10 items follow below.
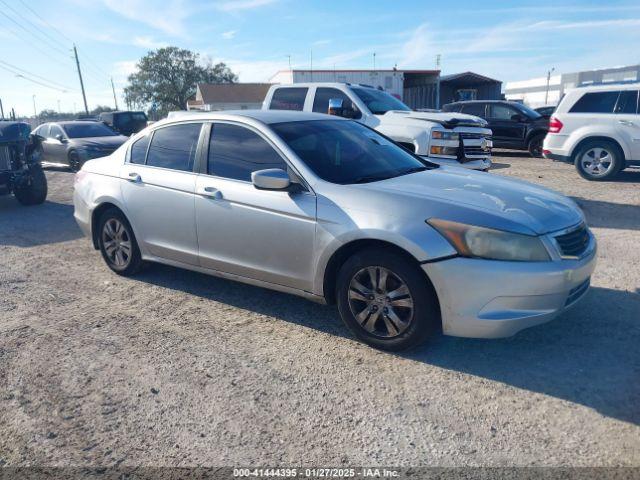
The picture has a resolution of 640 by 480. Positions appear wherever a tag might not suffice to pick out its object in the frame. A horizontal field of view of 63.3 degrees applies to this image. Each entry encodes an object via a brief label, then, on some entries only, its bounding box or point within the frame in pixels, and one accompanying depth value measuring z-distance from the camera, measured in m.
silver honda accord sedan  3.26
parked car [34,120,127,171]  14.47
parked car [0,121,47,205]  9.32
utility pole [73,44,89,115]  50.29
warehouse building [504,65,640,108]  55.58
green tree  70.75
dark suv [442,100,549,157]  15.24
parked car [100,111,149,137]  28.48
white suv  10.30
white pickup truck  8.04
